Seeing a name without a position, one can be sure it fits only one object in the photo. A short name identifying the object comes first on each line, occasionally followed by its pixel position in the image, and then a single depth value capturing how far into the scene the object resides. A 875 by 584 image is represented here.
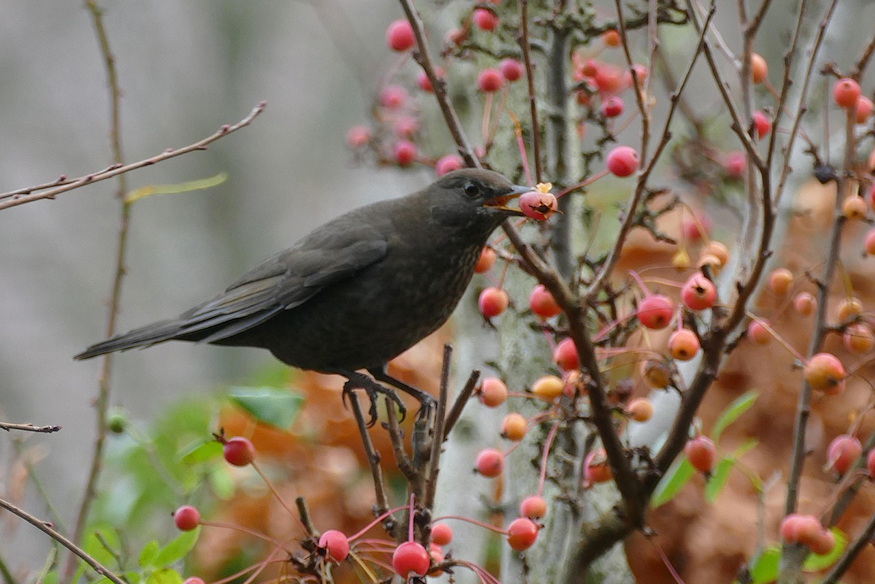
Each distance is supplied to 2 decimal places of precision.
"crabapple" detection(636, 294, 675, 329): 7.44
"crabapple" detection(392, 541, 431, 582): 7.35
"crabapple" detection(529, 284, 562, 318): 7.48
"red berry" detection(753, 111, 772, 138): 7.53
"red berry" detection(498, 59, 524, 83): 7.60
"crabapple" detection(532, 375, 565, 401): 7.48
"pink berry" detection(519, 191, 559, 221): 7.43
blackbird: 7.63
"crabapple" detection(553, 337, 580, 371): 7.46
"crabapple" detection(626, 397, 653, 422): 7.49
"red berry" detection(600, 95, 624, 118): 7.56
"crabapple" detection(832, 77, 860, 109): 7.47
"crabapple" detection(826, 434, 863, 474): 7.48
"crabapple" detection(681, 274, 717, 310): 7.41
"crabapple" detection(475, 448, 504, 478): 7.48
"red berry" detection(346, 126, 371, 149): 7.84
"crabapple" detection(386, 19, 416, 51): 7.65
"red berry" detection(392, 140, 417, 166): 7.77
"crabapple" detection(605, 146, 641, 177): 7.47
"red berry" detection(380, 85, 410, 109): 7.87
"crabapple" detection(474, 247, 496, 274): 7.56
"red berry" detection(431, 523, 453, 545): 7.47
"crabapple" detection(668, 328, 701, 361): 7.43
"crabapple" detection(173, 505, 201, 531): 7.44
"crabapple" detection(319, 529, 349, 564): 7.35
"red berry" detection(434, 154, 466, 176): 7.63
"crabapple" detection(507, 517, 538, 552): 7.42
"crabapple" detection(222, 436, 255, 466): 7.44
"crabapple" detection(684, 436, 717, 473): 7.45
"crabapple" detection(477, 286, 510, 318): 7.51
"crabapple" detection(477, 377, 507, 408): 7.49
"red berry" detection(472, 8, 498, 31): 7.60
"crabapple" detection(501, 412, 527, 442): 7.48
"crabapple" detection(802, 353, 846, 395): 7.42
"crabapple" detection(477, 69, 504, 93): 7.60
